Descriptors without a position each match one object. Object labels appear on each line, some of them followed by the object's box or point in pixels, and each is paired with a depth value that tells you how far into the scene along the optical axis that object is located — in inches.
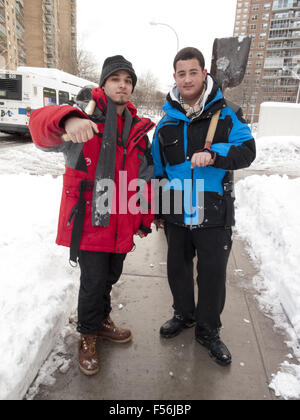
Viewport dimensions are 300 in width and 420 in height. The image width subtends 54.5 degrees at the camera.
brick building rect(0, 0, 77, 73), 1990.7
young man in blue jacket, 82.7
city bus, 498.3
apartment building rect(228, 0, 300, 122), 2802.7
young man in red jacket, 77.2
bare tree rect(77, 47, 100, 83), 1305.7
